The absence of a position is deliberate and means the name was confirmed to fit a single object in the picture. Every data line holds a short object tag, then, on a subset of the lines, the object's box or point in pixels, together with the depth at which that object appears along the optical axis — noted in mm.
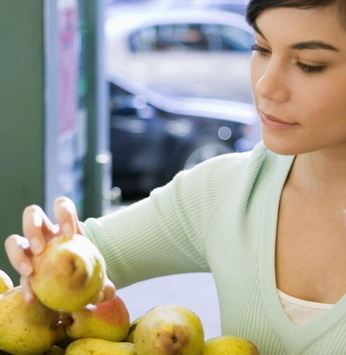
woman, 1275
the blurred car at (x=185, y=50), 8758
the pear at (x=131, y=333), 1272
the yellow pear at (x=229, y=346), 1205
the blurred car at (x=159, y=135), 7012
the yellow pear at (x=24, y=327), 1187
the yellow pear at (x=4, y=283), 1275
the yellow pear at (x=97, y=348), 1198
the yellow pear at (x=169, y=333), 1166
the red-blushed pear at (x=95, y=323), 1231
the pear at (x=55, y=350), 1227
